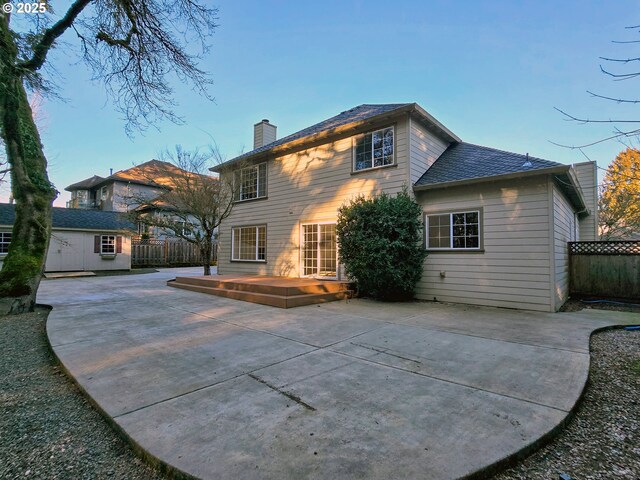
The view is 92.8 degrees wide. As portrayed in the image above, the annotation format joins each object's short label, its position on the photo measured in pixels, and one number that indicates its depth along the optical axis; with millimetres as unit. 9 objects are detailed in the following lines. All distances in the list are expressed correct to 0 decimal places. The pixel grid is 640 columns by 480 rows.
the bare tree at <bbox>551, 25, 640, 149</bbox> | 2650
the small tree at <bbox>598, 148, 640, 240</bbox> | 14234
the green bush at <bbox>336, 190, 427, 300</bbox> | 7422
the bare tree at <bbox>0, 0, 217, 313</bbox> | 6133
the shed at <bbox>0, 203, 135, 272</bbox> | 15906
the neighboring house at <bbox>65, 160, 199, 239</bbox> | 19222
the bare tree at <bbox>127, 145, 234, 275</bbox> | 11969
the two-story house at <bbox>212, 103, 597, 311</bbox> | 6844
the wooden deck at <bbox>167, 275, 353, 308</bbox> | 7424
